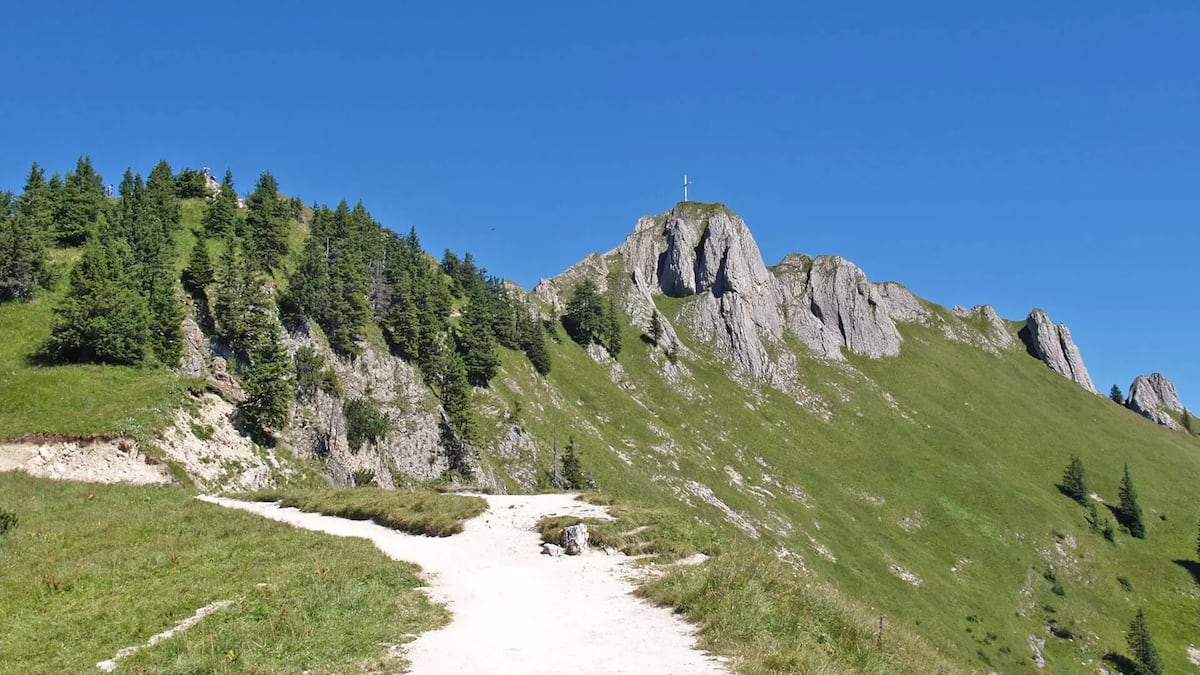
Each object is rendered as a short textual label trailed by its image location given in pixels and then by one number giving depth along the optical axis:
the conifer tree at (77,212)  65.25
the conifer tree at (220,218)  79.31
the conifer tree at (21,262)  53.81
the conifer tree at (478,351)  84.75
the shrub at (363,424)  62.41
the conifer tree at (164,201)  74.44
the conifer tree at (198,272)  64.00
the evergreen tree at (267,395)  49.56
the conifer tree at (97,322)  47.78
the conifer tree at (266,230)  75.69
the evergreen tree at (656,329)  129.00
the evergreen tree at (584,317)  121.50
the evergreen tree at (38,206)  62.59
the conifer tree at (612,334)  122.00
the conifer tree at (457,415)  69.86
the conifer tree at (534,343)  102.00
